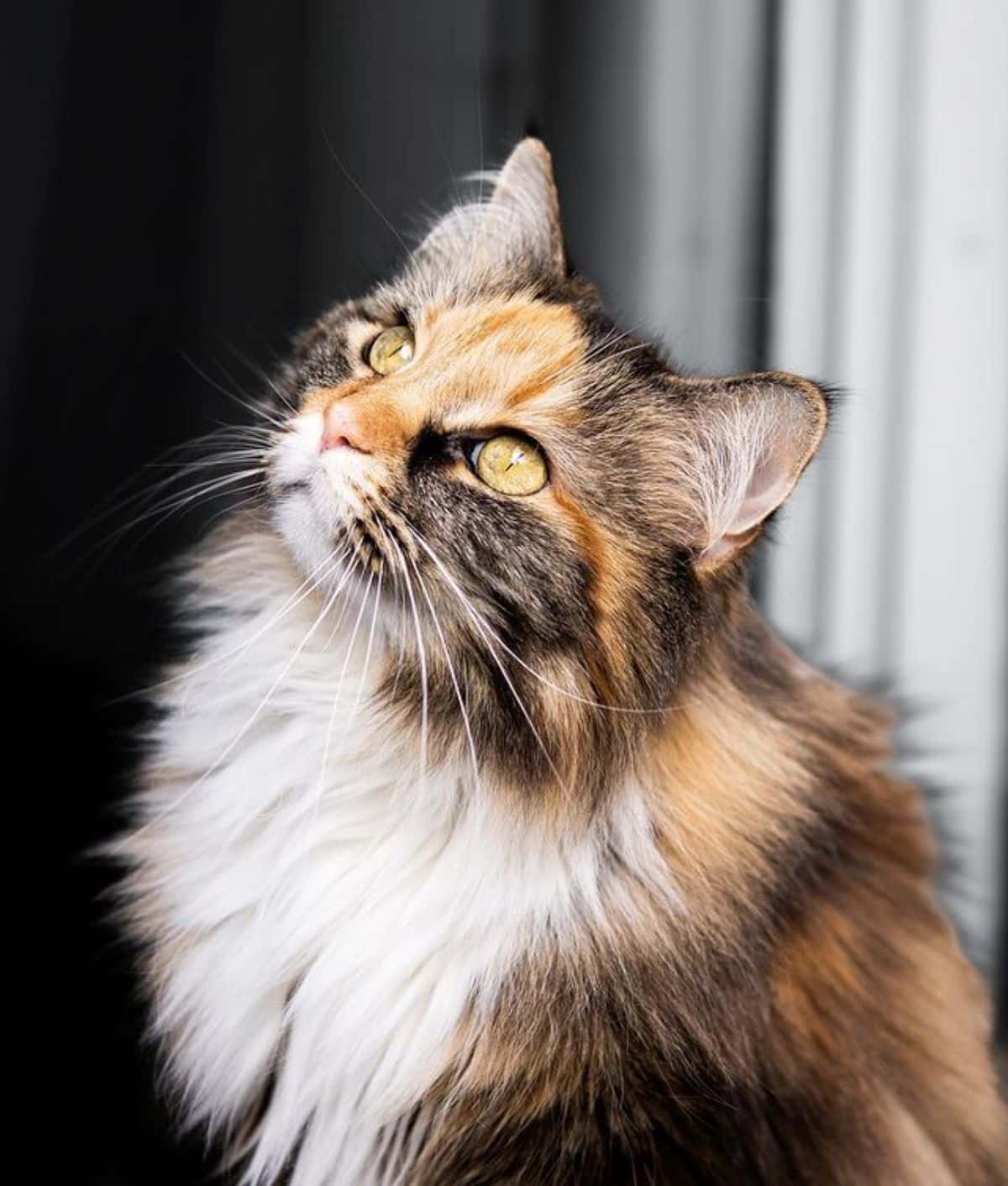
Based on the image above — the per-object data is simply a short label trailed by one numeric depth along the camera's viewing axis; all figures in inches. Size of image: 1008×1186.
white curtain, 44.2
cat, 33.7
